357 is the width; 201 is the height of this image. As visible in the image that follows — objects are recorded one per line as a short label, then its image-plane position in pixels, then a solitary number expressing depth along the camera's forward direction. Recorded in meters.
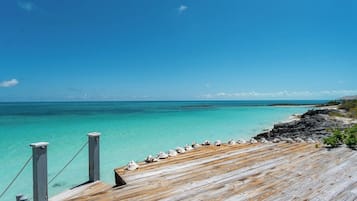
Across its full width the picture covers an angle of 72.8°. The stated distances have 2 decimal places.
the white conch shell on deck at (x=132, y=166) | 4.44
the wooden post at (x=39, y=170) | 3.23
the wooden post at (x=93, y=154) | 4.24
